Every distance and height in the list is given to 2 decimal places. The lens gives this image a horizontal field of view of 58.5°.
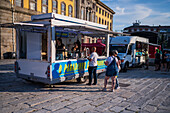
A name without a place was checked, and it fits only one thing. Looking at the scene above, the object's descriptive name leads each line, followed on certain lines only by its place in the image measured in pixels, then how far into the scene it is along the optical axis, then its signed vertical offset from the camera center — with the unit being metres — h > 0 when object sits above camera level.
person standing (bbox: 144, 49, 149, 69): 14.83 -0.31
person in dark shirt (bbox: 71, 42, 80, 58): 8.87 +0.29
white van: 12.53 +0.58
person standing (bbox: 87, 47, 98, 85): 7.50 -0.43
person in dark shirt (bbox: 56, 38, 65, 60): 7.25 +0.23
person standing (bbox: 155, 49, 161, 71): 13.20 -0.32
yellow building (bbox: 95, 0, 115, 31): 43.12 +12.79
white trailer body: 6.34 -0.07
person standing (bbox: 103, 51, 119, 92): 6.43 -0.52
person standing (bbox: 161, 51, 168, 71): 13.27 -0.37
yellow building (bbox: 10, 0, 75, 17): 21.27 +8.02
